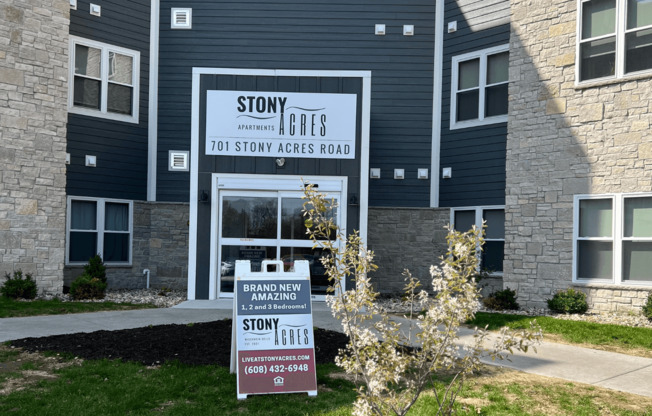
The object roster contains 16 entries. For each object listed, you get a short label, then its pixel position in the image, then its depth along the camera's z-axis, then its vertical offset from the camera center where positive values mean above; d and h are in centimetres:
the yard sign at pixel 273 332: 568 -127
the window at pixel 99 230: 1394 -75
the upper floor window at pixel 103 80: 1391 +282
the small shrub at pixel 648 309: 953 -152
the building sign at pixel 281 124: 1221 +162
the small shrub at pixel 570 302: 1050 -159
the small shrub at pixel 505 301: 1134 -173
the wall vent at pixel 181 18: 1504 +458
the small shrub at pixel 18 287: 1136 -173
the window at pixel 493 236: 1351 -59
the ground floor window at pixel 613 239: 1012 -45
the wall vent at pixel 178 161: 1505 +100
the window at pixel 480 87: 1354 +282
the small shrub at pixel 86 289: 1224 -186
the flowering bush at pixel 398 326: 370 -75
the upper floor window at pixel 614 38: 1030 +309
